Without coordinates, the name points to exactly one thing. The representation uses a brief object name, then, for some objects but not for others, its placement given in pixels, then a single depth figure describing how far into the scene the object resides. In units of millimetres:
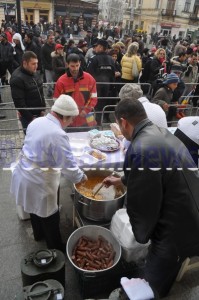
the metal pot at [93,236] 2842
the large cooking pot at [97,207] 3054
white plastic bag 2771
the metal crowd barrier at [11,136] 5001
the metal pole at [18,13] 7588
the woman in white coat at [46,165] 2562
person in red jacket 4605
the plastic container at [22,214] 3612
